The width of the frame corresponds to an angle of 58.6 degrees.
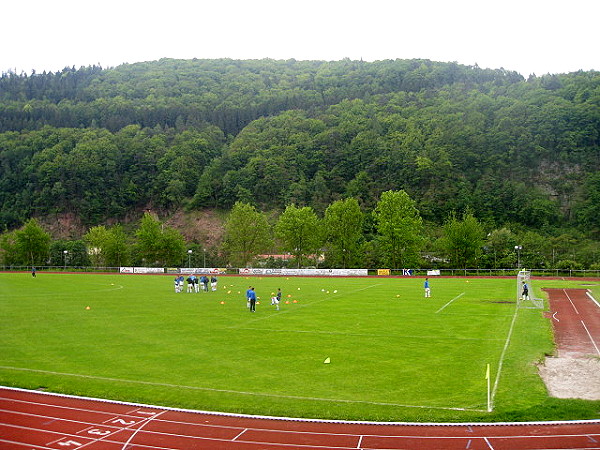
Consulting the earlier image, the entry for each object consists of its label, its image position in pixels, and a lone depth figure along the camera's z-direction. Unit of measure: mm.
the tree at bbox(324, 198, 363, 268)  103000
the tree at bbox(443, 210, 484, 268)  95062
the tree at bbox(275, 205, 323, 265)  106688
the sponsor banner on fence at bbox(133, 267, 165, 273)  103150
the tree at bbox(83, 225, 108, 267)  118362
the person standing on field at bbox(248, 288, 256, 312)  36812
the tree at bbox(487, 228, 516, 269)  95994
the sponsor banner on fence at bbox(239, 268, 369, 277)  90250
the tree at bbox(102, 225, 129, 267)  115688
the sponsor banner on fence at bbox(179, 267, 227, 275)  95606
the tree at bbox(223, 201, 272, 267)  113688
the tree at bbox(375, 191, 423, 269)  95875
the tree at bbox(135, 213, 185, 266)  114188
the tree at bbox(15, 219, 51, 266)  118438
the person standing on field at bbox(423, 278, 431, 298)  45906
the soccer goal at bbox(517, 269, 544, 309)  39425
